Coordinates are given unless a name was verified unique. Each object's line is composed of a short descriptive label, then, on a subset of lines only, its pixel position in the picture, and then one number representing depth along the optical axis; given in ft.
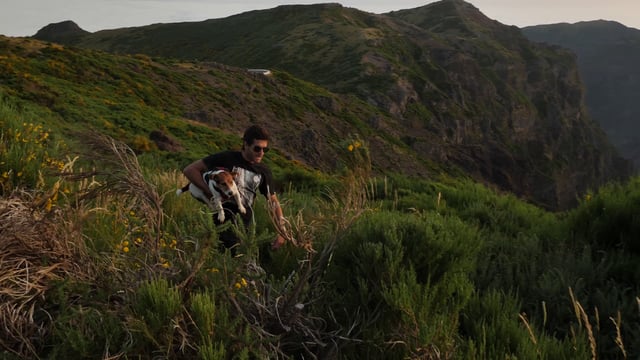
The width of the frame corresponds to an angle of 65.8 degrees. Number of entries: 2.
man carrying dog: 15.24
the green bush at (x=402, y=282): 9.57
